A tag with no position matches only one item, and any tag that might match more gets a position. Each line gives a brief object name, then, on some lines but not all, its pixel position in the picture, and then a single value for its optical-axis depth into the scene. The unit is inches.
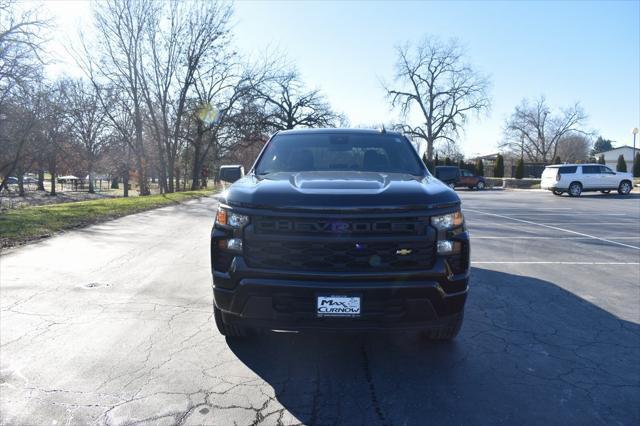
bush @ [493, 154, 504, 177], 1845.5
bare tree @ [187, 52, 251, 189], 1380.4
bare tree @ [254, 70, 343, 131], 1628.9
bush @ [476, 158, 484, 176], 1835.6
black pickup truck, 113.3
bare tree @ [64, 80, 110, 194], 1176.4
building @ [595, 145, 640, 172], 3826.3
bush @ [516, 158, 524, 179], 1691.9
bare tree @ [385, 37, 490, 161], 2210.4
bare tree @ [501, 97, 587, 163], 3147.1
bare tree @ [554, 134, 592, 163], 3435.0
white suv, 992.2
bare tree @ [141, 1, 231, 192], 1182.3
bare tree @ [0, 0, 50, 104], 702.5
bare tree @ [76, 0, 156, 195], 1074.1
